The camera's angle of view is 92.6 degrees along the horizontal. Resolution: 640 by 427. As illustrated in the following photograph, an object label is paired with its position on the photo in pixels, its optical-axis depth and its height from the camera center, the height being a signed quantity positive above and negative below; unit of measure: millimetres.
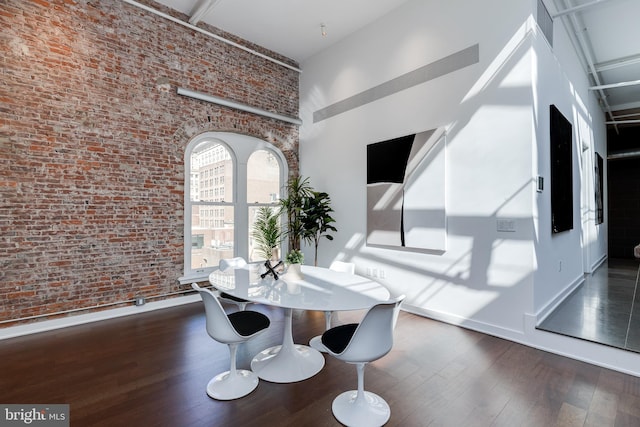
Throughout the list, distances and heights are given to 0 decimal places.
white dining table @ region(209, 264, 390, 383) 2178 -572
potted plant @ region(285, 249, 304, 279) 2943 -424
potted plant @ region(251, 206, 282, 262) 5500 -212
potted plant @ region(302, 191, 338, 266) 5344 +56
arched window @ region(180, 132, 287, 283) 4875 +448
